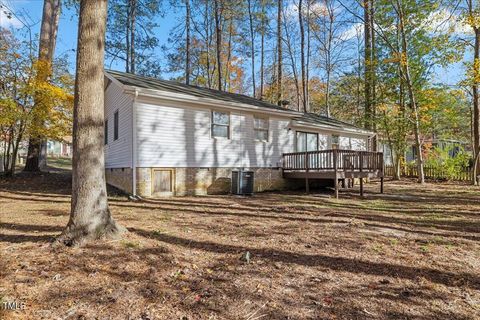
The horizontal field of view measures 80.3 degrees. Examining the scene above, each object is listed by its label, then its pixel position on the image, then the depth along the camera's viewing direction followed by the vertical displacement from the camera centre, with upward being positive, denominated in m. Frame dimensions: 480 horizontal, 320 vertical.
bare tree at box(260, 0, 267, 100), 23.31 +11.66
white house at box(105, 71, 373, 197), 9.48 +1.24
